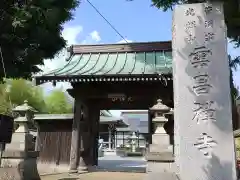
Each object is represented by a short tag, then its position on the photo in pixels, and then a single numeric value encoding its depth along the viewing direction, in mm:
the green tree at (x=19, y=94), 27980
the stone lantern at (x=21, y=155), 8648
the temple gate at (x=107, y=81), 11445
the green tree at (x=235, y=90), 10070
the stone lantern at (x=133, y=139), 36262
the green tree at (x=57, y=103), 36125
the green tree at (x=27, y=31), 7812
